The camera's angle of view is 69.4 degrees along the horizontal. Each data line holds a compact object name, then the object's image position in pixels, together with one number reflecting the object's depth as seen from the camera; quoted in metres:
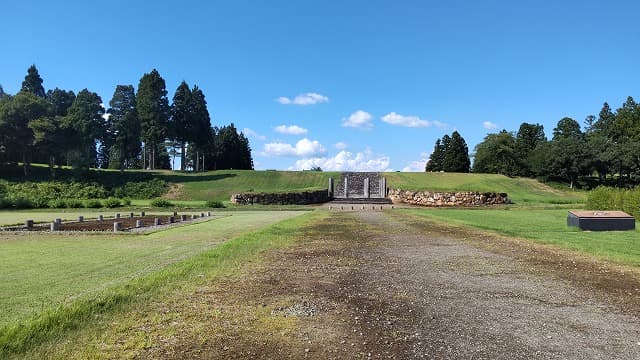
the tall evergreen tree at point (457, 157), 97.25
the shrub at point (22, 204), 38.14
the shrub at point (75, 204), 38.19
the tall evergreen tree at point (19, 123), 58.75
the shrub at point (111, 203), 38.44
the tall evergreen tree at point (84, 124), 62.72
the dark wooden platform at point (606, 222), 17.92
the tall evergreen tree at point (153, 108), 69.19
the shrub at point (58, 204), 38.29
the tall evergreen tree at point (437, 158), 104.91
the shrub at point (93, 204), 37.88
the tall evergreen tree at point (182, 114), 73.38
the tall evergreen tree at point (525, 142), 92.37
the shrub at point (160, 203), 39.38
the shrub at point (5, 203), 37.47
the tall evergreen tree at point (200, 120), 74.81
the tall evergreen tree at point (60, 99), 84.62
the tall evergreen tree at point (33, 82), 79.62
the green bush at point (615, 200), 22.45
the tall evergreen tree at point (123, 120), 72.81
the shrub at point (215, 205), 39.00
